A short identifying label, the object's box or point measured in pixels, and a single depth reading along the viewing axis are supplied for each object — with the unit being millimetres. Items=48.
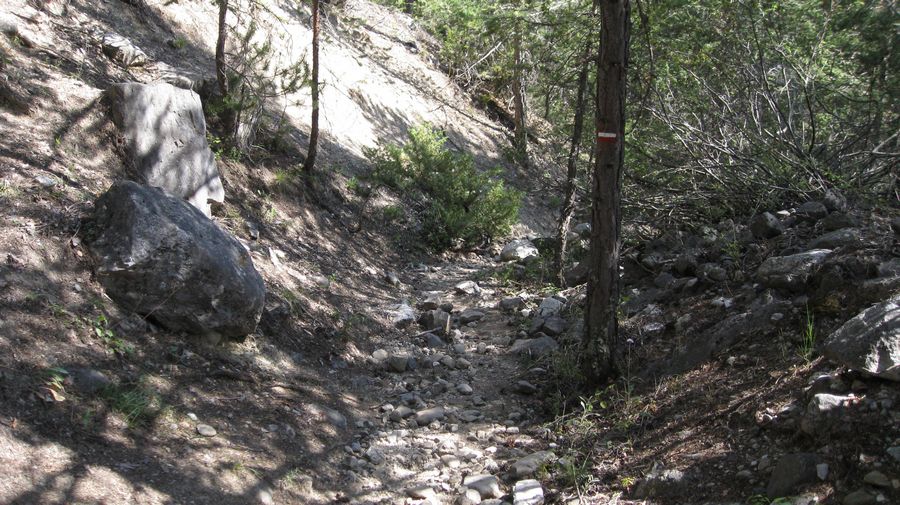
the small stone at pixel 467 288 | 9148
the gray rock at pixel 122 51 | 7965
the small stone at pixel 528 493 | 4078
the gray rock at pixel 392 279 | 9219
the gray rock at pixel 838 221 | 5875
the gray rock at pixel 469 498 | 4188
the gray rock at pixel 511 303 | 8252
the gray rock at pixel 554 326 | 6958
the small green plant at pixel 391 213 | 11266
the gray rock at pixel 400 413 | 5340
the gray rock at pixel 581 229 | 10267
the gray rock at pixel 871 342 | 3611
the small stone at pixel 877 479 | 3141
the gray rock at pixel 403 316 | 7559
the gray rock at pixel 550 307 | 7498
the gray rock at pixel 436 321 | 7434
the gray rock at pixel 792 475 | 3387
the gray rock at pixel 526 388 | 5832
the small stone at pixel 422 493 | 4266
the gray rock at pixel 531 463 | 4414
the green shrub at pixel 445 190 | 11516
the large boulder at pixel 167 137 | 6492
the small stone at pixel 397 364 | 6348
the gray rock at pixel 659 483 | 3814
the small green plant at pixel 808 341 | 4350
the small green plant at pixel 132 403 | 3947
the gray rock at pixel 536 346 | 6493
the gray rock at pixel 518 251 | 11200
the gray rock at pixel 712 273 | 6102
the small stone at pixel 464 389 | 5988
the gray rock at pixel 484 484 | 4262
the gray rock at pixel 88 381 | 3959
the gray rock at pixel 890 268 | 4594
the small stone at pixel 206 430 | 4164
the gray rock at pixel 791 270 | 5168
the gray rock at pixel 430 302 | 8195
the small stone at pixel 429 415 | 5332
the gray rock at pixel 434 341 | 7105
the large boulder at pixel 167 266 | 4844
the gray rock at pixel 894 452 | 3221
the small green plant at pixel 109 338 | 4461
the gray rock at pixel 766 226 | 6340
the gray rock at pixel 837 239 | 5391
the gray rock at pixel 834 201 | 6371
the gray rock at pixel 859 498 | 3105
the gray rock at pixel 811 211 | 6328
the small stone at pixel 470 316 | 7997
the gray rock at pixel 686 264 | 6594
